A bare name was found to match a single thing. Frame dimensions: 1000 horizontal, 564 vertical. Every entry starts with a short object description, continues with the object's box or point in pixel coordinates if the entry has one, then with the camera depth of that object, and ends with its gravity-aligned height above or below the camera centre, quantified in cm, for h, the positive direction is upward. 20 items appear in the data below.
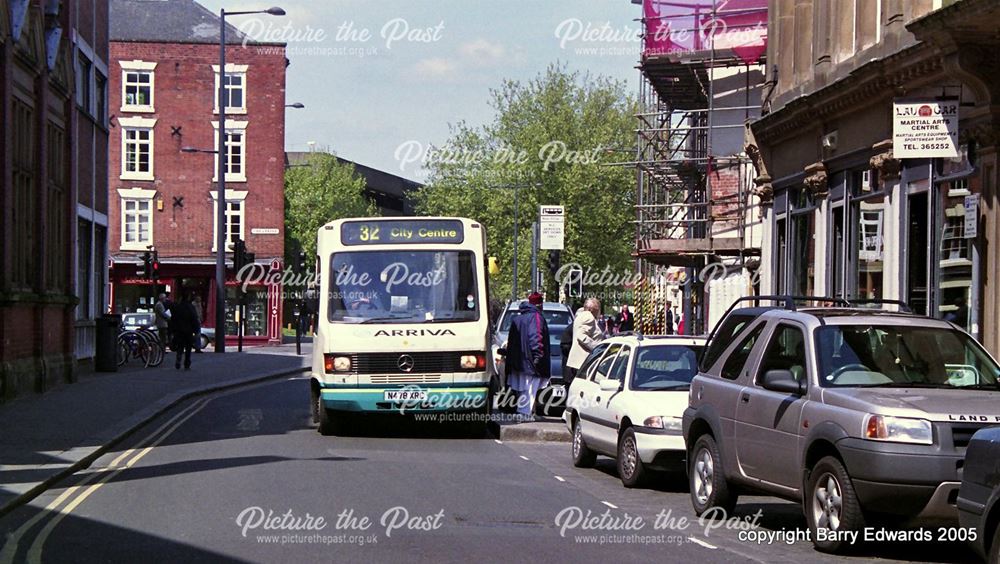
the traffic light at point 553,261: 3303 +48
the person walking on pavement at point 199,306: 6262 -118
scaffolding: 3838 +481
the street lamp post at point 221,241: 4306 +117
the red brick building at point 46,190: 2273 +168
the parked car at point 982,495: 764 -117
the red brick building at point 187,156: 6450 +561
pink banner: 4006 +745
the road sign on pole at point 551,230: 3312 +121
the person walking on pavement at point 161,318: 4066 -114
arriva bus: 1861 -51
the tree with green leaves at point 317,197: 8881 +525
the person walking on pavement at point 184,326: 3434 -114
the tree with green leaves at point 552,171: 6838 +548
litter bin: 3186 -147
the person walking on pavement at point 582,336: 1997 -76
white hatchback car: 1366 -123
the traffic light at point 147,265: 4369 +44
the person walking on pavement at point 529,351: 1997 -99
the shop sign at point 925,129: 1703 +189
